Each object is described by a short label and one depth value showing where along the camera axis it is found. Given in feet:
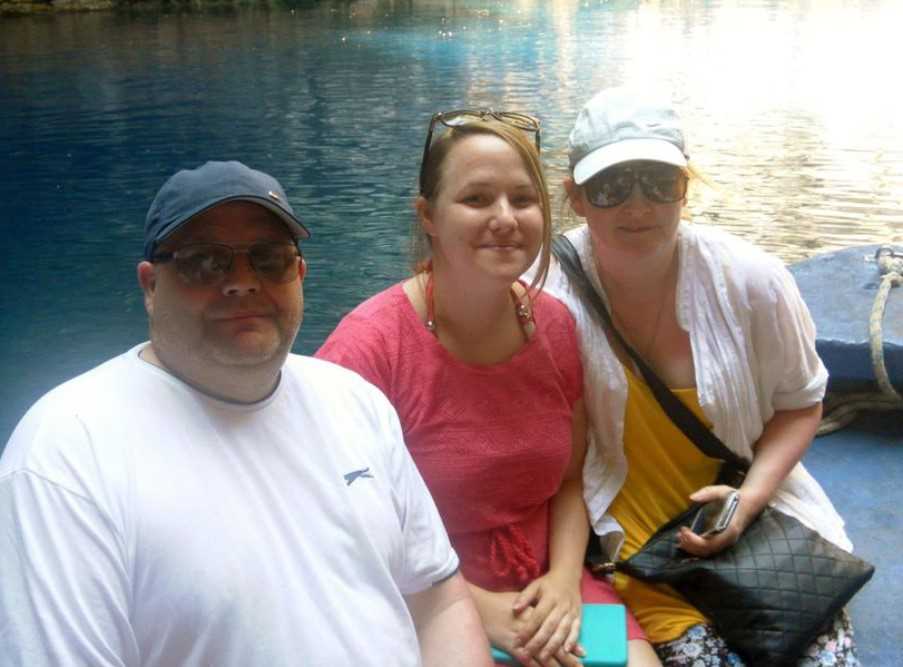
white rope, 10.79
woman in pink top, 6.64
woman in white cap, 7.08
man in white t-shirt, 4.33
